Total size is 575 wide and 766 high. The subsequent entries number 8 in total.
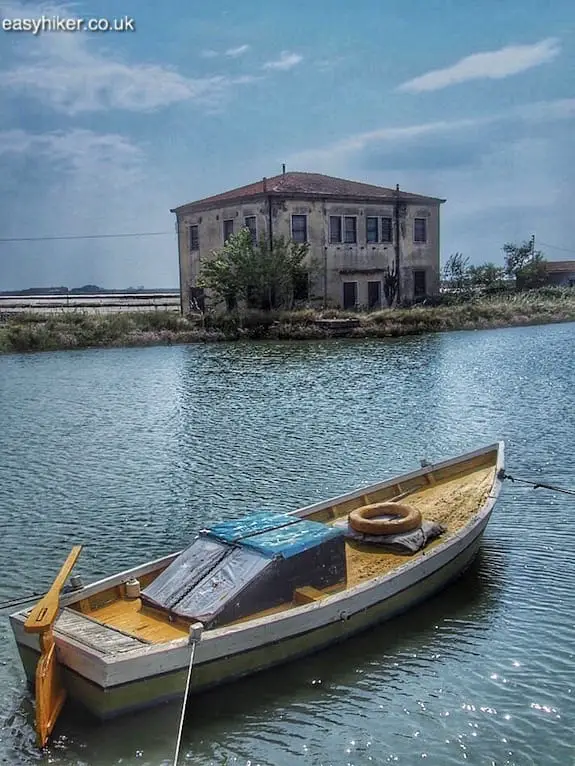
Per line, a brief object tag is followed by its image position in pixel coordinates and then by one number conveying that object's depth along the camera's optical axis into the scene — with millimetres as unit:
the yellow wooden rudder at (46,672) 8984
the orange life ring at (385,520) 12742
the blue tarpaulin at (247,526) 11430
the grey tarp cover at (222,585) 10211
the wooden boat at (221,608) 9266
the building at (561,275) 75125
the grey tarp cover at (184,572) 10648
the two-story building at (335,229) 54062
